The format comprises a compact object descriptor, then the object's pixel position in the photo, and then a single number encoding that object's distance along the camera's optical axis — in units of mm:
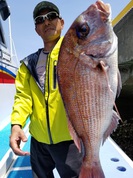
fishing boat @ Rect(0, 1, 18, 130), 4264
